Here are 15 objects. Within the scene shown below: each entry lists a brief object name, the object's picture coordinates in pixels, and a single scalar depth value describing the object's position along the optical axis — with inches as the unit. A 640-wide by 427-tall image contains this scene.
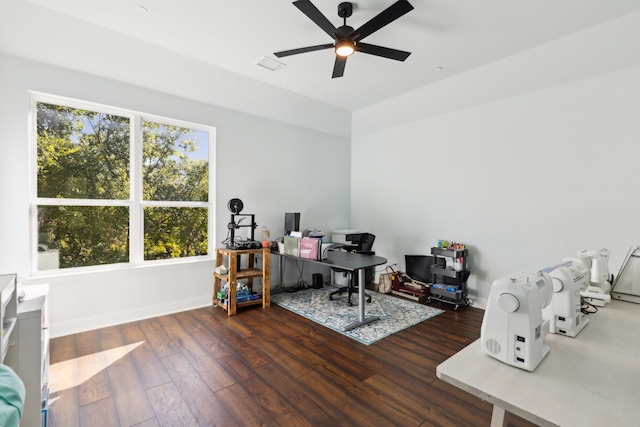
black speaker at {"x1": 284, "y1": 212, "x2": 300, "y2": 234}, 173.2
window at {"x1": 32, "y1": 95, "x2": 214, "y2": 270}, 117.6
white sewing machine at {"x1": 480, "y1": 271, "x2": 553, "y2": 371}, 41.9
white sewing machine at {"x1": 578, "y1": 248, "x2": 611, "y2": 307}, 70.8
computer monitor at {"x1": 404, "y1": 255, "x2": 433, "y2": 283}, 169.3
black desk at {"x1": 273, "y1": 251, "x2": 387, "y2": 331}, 120.1
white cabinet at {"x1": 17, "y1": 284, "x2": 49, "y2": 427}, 57.9
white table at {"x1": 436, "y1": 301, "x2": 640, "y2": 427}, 32.9
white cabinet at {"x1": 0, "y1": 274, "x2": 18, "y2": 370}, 53.3
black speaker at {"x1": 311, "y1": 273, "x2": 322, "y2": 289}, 188.7
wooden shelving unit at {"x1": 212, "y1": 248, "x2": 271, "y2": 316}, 141.0
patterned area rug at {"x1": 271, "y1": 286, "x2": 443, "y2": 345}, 122.9
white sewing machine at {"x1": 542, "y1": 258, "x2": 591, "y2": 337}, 52.7
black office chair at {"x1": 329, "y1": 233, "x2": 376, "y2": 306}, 166.6
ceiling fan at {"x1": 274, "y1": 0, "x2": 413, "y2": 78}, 80.7
